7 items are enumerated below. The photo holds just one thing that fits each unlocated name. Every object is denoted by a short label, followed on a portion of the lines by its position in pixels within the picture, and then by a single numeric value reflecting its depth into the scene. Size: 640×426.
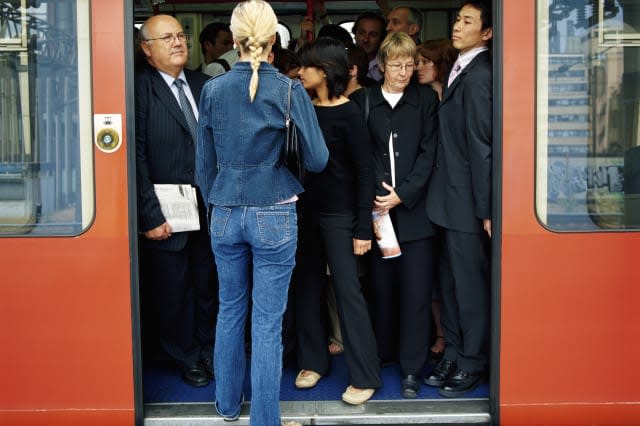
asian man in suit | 3.65
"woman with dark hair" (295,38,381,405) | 3.64
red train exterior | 3.42
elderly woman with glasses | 3.92
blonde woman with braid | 3.14
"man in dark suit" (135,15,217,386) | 3.79
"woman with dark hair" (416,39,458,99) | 4.23
